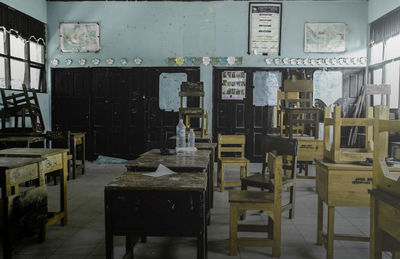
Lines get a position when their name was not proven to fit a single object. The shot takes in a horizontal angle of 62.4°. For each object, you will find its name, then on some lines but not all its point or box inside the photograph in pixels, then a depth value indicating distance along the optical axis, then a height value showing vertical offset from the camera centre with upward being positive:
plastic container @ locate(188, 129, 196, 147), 3.72 -0.27
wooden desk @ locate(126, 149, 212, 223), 2.50 -0.38
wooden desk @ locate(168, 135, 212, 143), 4.61 -0.33
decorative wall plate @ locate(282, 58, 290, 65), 7.53 +1.27
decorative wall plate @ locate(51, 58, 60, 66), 7.76 +1.22
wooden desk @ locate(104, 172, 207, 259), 1.90 -0.55
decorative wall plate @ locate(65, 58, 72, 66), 7.72 +1.24
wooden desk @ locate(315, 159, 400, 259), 2.46 -0.50
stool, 5.66 -0.57
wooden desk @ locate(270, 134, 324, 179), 5.21 -0.52
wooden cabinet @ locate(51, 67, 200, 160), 7.66 +0.16
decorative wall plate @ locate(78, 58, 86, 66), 7.72 +1.24
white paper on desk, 2.26 -0.40
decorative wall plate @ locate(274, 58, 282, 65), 7.54 +1.27
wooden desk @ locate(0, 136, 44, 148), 4.92 -0.40
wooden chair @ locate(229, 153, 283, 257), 2.63 -0.75
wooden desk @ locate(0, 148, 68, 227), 3.01 -0.45
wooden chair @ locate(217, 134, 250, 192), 4.84 -0.66
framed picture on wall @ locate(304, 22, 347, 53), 7.48 +1.82
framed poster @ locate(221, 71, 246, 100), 7.59 +0.71
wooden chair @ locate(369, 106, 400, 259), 1.60 -0.39
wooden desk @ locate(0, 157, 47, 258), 2.42 -0.53
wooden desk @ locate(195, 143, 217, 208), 3.83 -0.39
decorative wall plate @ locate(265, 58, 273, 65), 7.56 +1.27
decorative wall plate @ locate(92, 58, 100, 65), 7.69 +1.24
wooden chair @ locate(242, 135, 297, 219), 3.45 -0.62
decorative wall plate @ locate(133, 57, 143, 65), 7.68 +1.26
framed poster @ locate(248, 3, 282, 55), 7.53 +2.02
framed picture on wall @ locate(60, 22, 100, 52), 7.68 +1.80
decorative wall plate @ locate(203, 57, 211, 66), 7.61 +1.28
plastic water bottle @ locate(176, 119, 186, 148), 3.66 -0.26
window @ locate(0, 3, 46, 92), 6.25 +1.30
